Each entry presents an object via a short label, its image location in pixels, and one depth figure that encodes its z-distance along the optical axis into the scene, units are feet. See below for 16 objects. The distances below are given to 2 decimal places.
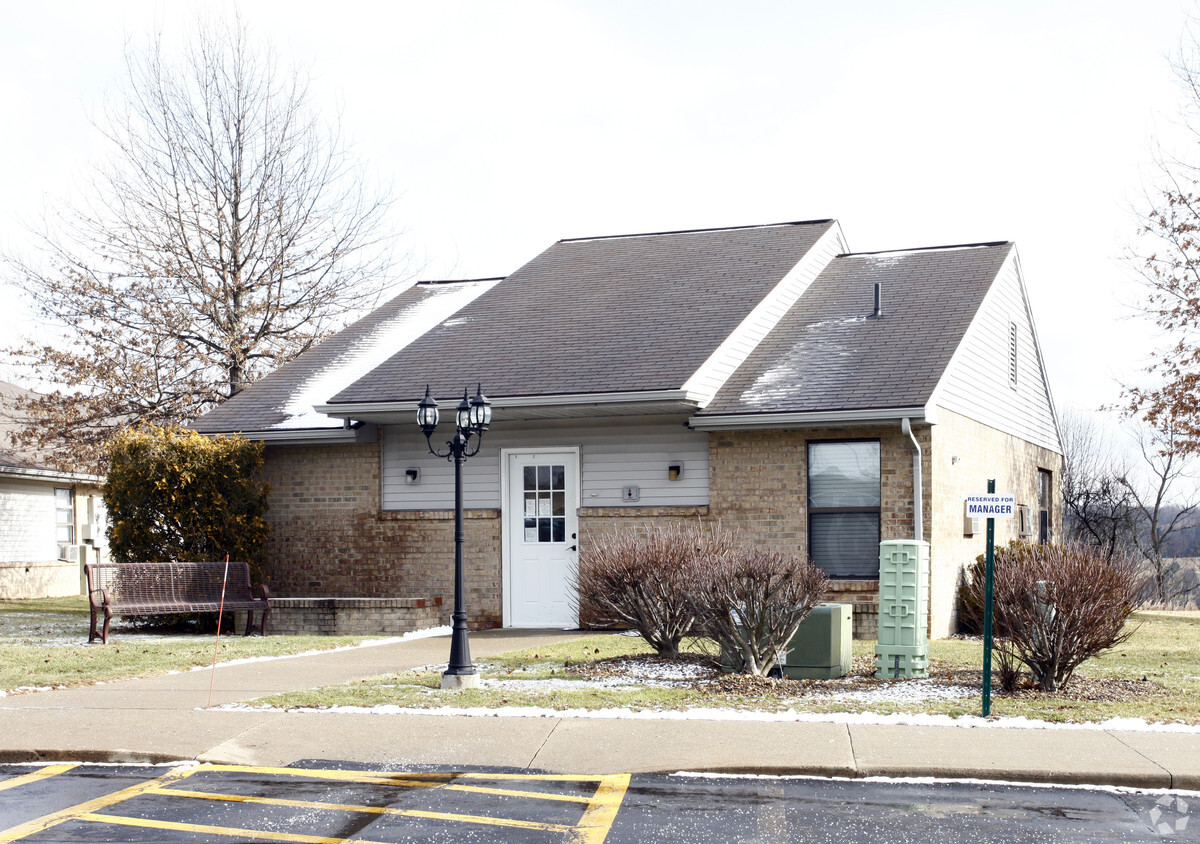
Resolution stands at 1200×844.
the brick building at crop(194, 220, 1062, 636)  51.24
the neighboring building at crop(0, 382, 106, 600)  87.40
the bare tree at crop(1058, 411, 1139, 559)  115.03
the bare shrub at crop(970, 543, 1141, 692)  32.94
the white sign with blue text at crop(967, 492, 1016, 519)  30.09
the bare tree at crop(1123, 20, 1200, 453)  76.28
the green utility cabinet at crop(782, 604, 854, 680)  36.60
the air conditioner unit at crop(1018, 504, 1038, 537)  65.46
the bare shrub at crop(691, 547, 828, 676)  35.14
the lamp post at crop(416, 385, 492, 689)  34.76
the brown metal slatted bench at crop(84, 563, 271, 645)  50.34
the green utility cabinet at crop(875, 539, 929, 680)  36.42
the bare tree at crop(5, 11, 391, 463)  85.05
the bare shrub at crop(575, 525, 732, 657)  40.24
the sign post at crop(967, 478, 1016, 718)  29.66
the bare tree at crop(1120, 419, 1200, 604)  115.85
